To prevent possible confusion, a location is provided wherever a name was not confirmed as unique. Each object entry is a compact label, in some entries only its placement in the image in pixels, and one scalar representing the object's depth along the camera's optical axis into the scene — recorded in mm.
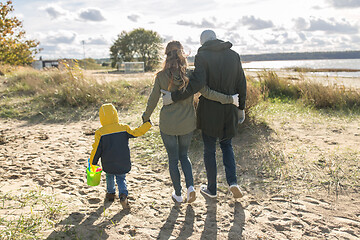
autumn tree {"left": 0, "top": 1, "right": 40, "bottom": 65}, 17125
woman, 2998
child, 3189
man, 3062
